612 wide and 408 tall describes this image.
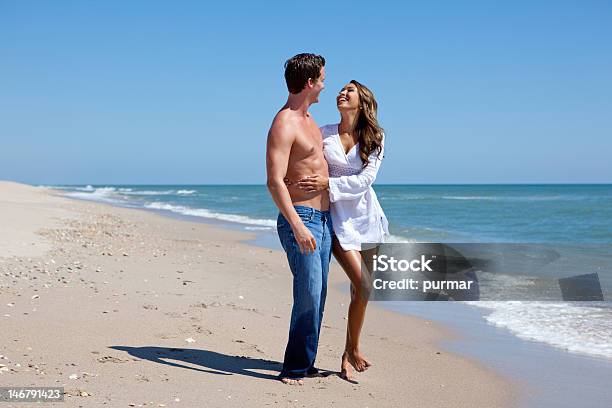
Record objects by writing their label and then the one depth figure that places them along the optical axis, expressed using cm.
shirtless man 401
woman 429
